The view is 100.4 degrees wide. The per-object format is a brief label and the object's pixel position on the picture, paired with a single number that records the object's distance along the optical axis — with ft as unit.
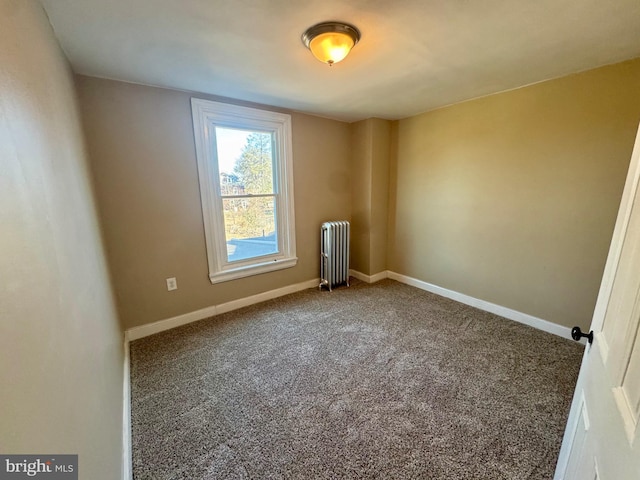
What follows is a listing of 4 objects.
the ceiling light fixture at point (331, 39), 4.71
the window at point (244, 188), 8.58
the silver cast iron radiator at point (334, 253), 11.27
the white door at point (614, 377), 1.91
